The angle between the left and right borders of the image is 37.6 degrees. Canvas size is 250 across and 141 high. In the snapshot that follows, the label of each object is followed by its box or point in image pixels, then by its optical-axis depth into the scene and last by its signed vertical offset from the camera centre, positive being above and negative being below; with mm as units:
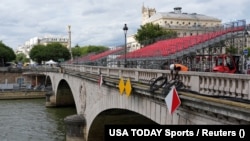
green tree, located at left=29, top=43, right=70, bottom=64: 118750 +2471
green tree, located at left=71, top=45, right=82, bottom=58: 148500 +3828
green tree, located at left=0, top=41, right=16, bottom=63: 111938 +2062
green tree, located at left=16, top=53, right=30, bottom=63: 184812 +808
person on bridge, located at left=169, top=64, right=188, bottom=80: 12500 -353
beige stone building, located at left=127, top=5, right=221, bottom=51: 114125 +13156
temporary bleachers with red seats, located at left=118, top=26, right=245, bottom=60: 29055 +1284
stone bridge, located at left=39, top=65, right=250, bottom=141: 9312 -1507
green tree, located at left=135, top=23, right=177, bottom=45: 73312 +5602
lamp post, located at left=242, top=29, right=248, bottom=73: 21028 +289
